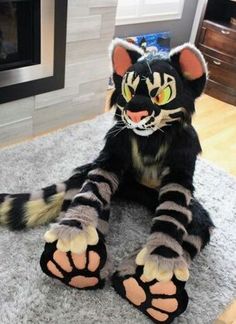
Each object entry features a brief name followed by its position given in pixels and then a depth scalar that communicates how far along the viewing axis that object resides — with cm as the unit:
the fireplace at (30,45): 172
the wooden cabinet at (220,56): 253
